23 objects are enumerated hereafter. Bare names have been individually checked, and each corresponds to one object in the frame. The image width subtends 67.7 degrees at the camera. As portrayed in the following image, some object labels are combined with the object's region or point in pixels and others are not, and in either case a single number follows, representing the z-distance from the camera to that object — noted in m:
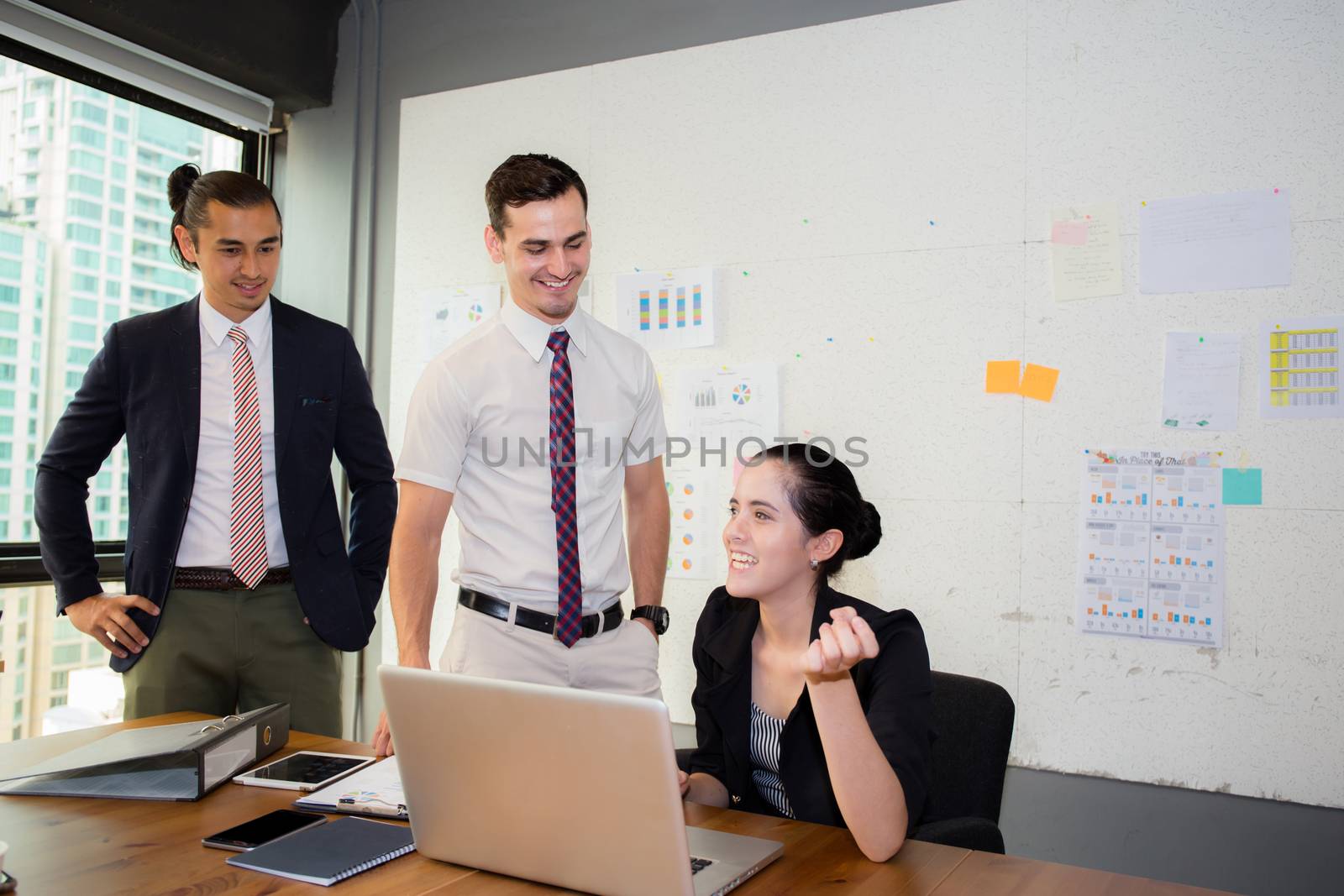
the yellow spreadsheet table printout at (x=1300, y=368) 2.25
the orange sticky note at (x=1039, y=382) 2.53
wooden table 1.14
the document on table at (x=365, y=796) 1.38
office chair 1.79
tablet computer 1.50
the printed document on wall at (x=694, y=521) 2.96
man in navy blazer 2.19
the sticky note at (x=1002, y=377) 2.58
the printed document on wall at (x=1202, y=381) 2.35
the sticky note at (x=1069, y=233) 2.51
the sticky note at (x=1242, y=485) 2.32
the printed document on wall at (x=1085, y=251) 2.47
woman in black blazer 1.54
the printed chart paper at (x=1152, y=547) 2.35
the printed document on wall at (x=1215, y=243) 2.31
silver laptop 1.03
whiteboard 2.29
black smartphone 1.24
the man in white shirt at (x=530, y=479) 1.97
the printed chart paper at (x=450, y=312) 3.35
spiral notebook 1.16
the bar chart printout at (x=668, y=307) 2.98
